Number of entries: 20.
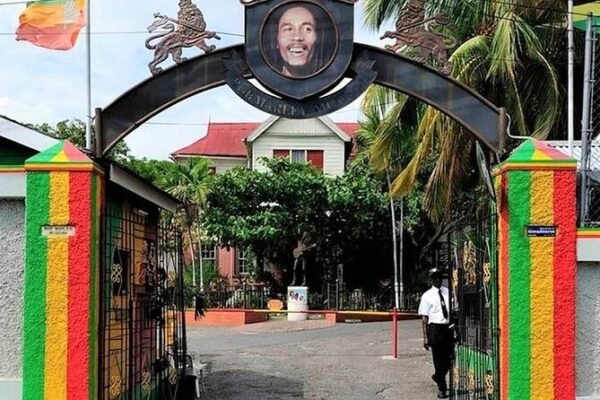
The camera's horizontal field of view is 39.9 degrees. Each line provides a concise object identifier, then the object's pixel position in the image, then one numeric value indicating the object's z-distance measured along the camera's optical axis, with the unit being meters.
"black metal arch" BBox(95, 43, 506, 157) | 7.41
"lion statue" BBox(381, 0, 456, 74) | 7.41
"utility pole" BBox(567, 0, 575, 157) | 10.94
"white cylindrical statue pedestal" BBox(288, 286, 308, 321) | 27.72
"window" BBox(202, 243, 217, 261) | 33.28
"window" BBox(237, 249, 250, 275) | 32.01
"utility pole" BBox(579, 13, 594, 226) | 8.33
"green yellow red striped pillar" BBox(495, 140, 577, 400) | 6.96
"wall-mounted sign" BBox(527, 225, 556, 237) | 7.03
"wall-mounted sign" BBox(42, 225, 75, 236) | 6.93
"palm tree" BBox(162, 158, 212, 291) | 28.94
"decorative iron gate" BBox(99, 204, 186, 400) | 7.88
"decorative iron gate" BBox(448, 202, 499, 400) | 7.43
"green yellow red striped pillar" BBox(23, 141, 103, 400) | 6.87
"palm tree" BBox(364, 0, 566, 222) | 15.80
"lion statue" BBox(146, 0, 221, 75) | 7.41
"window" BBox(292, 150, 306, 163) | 34.54
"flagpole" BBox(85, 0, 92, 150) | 16.81
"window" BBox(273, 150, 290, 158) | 34.15
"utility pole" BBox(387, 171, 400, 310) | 28.23
